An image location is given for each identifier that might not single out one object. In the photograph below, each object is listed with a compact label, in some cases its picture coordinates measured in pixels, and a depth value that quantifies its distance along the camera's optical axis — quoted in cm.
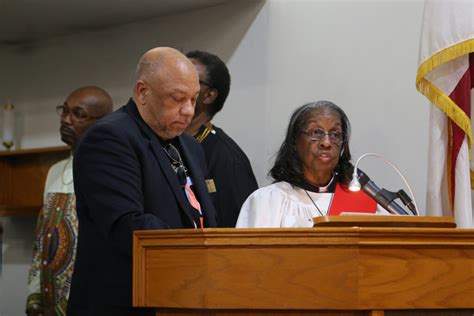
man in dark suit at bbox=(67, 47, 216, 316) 468
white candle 1126
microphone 550
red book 695
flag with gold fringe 657
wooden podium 379
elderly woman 694
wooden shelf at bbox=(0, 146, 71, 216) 1092
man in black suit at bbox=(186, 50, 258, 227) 770
